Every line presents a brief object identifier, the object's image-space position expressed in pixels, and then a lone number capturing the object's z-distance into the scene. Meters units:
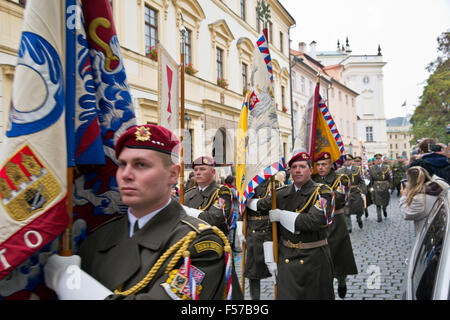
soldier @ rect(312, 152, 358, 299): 5.50
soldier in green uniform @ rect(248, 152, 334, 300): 3.89
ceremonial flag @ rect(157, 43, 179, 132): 4.18
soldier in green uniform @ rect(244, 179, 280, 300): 5.35
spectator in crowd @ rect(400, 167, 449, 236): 4.48
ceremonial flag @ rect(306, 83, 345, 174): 5.48
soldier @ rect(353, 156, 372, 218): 12.40
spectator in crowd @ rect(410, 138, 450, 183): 5.01
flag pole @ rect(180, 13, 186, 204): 4.15
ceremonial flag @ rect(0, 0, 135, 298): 1.47
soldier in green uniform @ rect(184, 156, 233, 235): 5.06
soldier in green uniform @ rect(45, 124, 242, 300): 1.57
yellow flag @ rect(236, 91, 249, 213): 4.39
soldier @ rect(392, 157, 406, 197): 21.70
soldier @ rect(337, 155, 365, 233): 10.87
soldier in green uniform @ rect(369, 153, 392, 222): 12.55
